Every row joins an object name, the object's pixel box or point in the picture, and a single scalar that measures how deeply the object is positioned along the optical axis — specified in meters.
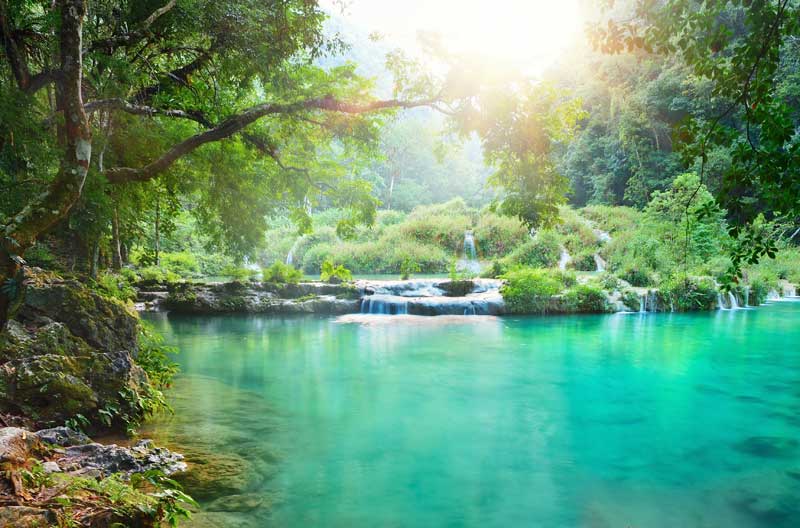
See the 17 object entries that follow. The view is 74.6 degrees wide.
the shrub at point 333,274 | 17.42
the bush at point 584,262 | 24.61
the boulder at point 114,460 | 3.71
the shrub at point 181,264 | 21.81
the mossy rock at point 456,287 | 17.64
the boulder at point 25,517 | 2.51
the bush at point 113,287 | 7.97
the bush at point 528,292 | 15.88
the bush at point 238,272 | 17.66
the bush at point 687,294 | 16.67
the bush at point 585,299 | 16.06
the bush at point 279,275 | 17.27
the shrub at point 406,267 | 19.52
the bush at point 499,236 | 28.17
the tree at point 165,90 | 4.61
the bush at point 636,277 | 18.31
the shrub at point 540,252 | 24.73
